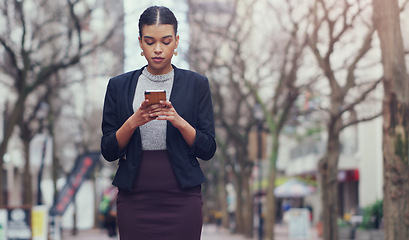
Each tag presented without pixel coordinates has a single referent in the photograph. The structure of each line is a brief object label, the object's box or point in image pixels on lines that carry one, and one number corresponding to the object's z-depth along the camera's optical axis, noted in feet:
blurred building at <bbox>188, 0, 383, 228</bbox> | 89.10
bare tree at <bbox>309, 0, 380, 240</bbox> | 58.49
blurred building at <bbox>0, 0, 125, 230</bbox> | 79.87
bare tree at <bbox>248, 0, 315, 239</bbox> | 69.00
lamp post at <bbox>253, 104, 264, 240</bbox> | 88.98
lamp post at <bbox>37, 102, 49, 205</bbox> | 89.69
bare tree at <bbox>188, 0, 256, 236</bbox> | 85.46
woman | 11.22
